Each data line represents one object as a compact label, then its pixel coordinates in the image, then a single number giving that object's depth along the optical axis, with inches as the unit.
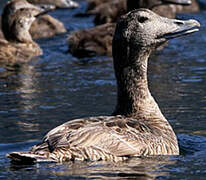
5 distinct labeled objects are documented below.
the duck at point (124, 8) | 621.2
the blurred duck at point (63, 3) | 734.5
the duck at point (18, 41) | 548.1
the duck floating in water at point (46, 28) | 676.1
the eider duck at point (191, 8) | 776.4
